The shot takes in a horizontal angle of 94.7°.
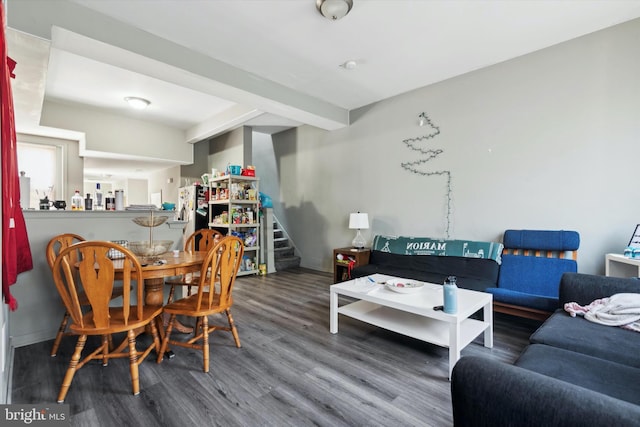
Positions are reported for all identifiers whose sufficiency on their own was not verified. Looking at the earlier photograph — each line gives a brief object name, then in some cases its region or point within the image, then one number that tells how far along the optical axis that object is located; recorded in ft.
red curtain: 4.60
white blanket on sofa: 5.71
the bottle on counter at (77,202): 9.91
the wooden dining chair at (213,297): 6.65
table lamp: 13.76
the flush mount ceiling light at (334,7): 7.50
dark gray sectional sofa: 2.40
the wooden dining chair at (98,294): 5.52
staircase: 18.13
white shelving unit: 16.05
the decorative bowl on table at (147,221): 7.36
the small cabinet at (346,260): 13.42
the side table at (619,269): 8.45
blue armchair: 8.53
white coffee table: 6.53
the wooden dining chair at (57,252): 7.04
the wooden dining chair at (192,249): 8.80
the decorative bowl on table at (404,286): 7.95
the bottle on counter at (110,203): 9.70
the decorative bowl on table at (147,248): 7.22
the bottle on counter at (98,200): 9.41
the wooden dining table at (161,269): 6.31
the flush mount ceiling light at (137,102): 14.29
